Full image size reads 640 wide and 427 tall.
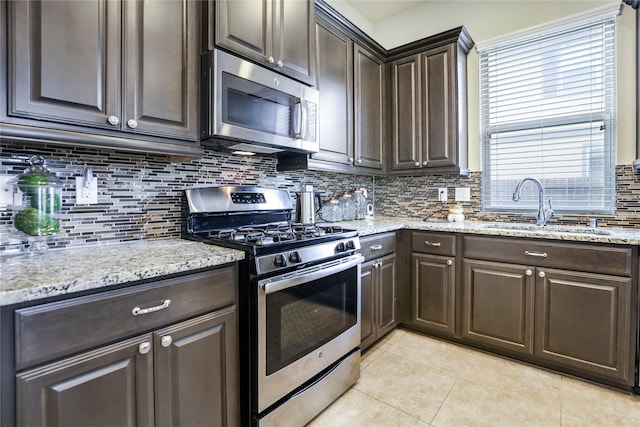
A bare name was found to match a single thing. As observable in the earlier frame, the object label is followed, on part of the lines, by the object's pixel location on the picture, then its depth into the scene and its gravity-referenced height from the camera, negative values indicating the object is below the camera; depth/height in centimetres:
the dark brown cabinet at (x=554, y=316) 180 -66
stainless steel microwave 152 +54
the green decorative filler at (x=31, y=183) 125 +11
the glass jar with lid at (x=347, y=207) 280 +3
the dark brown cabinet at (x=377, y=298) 216 -63
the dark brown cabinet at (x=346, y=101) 226 +86
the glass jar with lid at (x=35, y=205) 125 +2
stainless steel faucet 240 +0
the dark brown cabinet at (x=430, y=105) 263 +90
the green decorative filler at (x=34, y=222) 124 -5
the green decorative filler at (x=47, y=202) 127 +3
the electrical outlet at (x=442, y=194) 293 +14
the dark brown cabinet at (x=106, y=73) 106 +52
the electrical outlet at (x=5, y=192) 125 +7
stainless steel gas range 135 -44
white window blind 229 +71
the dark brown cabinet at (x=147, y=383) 88 -55
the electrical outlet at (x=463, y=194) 282 +14
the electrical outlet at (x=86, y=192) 144 +8
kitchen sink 215 -13
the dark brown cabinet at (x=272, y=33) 156 +95
